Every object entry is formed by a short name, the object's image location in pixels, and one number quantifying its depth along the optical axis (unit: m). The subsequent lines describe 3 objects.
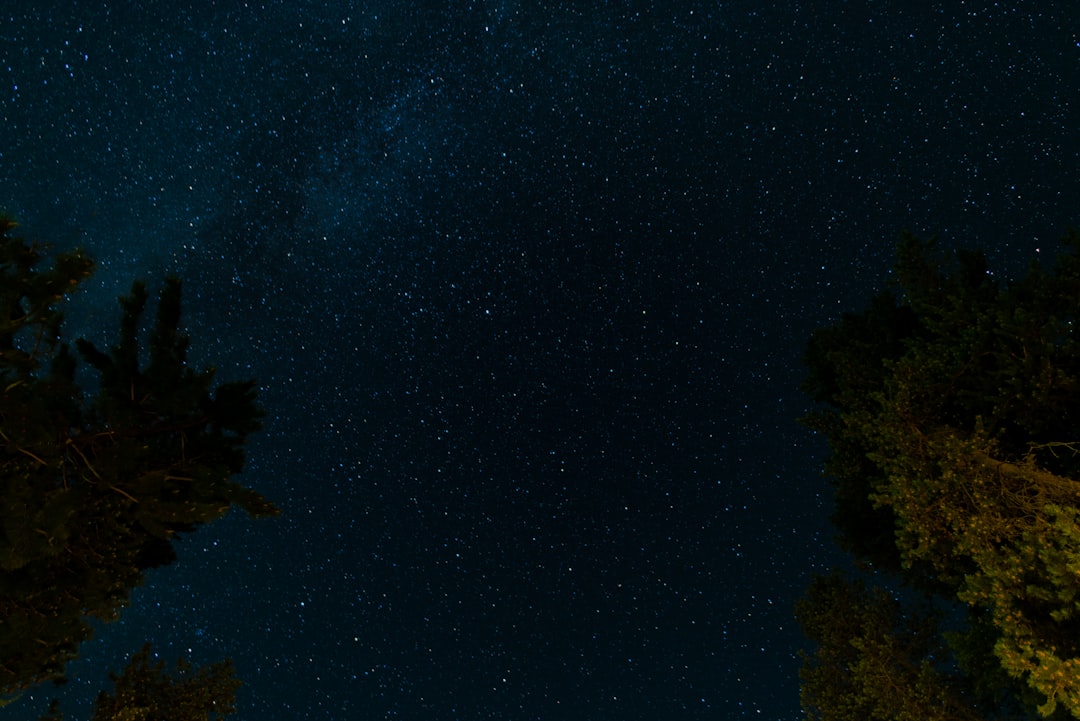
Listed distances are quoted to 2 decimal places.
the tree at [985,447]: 5.30
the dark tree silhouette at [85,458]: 4.25
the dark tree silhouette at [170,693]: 7.24
